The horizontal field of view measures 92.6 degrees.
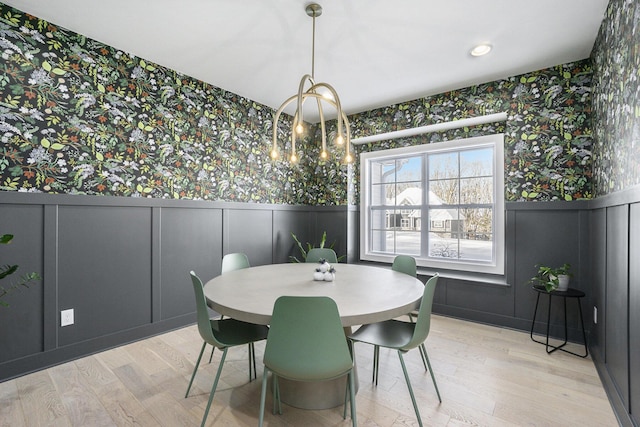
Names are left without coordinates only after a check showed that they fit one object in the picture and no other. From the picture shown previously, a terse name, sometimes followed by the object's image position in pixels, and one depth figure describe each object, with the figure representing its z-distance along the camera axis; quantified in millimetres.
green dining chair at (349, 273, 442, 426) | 1673
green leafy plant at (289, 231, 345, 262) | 4397
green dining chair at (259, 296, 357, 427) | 1339
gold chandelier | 2004
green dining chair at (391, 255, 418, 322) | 2566
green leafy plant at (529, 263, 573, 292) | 2682
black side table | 2577
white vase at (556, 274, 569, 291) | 2701
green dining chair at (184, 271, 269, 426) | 1679
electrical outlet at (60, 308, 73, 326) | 2424
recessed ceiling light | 2626
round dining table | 1487
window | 3588
